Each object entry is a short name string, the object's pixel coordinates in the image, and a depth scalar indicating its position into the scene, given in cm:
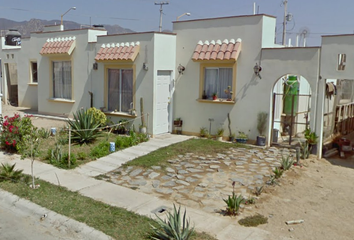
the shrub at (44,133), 1341
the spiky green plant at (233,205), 742
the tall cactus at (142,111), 1446
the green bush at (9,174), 942
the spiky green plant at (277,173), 965
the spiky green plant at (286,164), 1036
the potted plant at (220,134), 1395
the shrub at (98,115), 1412
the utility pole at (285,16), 2272
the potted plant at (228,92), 1390
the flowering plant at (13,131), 1180
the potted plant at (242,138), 1348
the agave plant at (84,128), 1277
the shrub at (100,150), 1181
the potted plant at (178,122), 1503
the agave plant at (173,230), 609
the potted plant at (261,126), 1304
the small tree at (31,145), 927
